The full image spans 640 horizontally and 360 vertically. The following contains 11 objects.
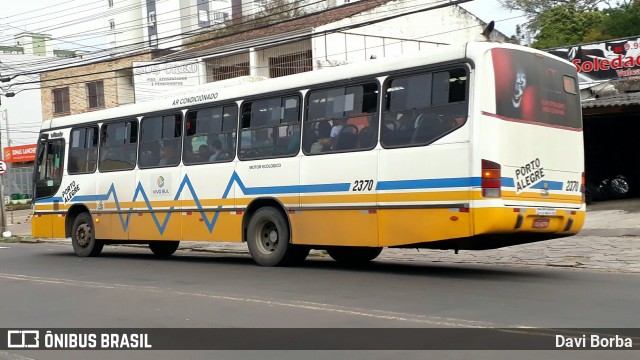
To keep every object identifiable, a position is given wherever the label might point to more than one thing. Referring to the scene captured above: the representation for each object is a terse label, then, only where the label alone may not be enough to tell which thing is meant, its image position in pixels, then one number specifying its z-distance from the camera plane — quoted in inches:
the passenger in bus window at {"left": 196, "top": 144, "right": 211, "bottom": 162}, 570.6
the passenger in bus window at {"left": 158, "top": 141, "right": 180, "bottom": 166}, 594.5
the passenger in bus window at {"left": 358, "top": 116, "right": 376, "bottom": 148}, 460.8
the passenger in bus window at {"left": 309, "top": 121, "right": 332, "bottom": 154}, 488.7
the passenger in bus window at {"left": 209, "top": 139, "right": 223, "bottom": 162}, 561.0
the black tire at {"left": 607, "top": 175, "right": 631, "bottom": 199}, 954.7
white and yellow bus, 411.8
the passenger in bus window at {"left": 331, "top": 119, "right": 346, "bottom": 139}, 480.0
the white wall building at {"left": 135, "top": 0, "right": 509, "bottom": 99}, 1241.4
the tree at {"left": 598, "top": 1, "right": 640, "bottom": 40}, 1278.3
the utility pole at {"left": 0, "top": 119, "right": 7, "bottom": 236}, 1128.8
